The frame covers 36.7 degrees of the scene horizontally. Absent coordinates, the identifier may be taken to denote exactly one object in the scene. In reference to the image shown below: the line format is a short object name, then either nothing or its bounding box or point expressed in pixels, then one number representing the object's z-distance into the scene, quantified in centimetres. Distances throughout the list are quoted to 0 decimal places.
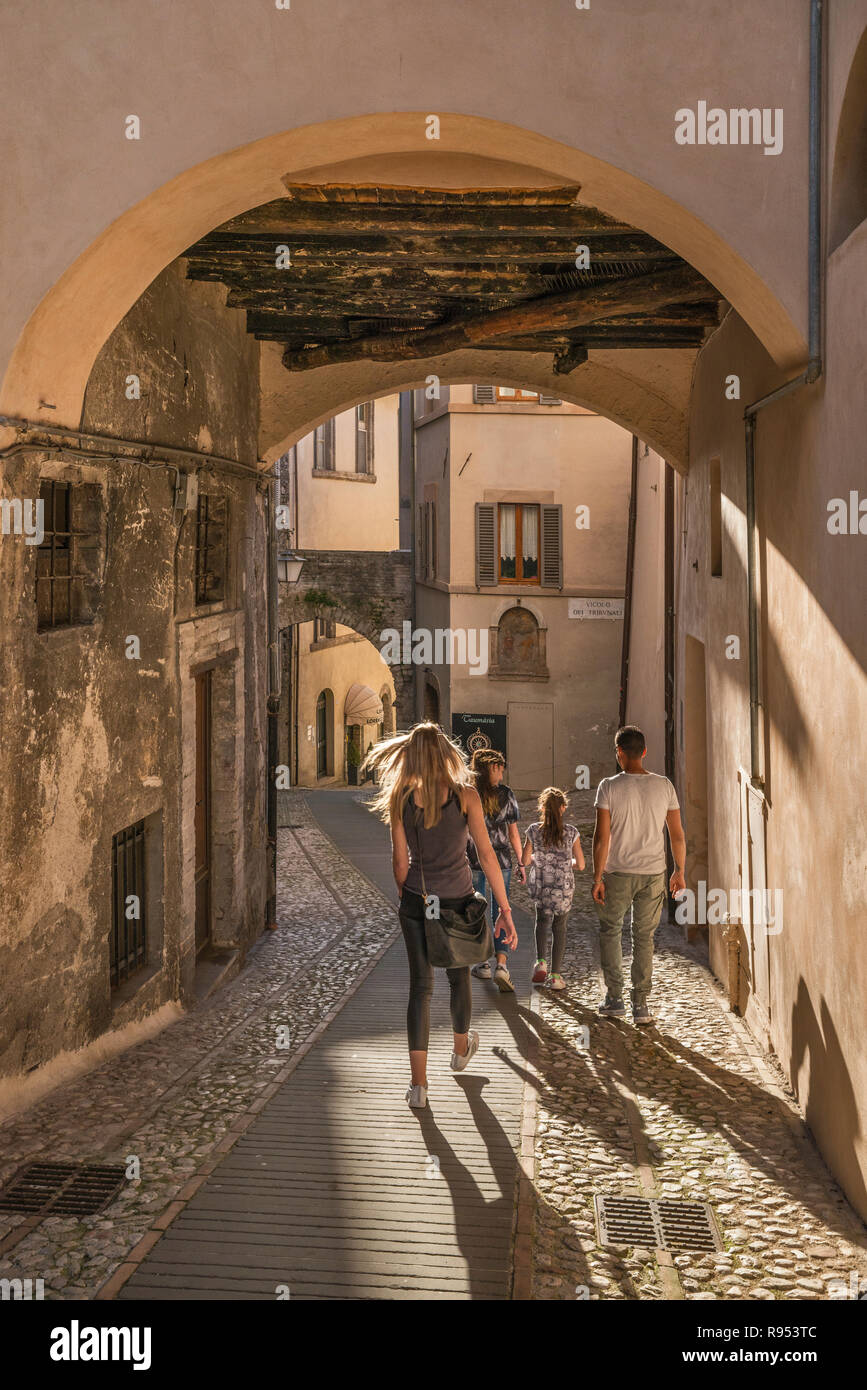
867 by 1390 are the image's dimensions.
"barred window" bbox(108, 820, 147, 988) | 772
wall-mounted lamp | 1612
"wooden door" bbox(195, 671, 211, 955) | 981
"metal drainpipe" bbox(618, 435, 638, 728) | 1866
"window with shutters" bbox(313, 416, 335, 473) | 2761
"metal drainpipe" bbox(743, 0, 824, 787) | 529
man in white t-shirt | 716
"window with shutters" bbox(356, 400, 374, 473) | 3012
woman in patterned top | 822
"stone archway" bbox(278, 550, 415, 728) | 2355
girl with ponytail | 833
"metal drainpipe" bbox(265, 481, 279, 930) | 1145
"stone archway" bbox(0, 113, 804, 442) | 567
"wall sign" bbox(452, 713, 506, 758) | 2170
